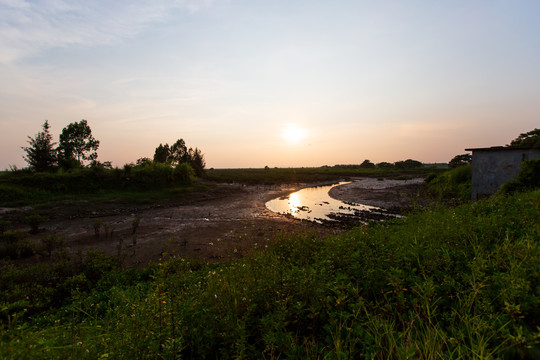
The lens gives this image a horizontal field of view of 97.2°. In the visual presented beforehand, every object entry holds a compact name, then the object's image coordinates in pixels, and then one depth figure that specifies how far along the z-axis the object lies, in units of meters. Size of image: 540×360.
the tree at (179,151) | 63.05
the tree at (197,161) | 60.86
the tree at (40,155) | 31.92
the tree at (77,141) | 42.22
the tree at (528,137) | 22.58
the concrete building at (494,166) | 16.66
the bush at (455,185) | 22.89
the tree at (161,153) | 61.50
